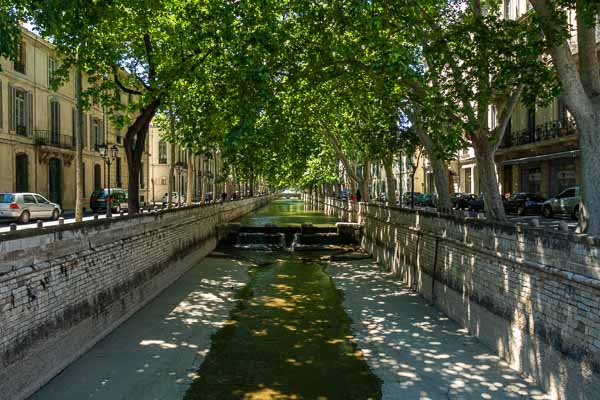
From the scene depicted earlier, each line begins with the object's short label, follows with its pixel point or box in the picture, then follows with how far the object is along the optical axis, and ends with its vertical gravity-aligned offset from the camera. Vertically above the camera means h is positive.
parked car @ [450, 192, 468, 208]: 37.46 -0.15
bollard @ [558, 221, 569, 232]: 8.57 -0.54
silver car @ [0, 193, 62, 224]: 23.39 -0.41
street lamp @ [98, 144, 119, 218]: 22.30 +2.01
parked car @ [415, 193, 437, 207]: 41.56 -0.44
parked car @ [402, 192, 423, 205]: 44.17 -0.20
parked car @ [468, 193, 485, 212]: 33.62 -0.57
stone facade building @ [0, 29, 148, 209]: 29.06 +4.26
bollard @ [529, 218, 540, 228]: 9.17 -0.50
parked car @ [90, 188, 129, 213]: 32.16 -0.21
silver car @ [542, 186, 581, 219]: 24.97 -0.47
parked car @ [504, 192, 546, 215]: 29.55 -0.46
